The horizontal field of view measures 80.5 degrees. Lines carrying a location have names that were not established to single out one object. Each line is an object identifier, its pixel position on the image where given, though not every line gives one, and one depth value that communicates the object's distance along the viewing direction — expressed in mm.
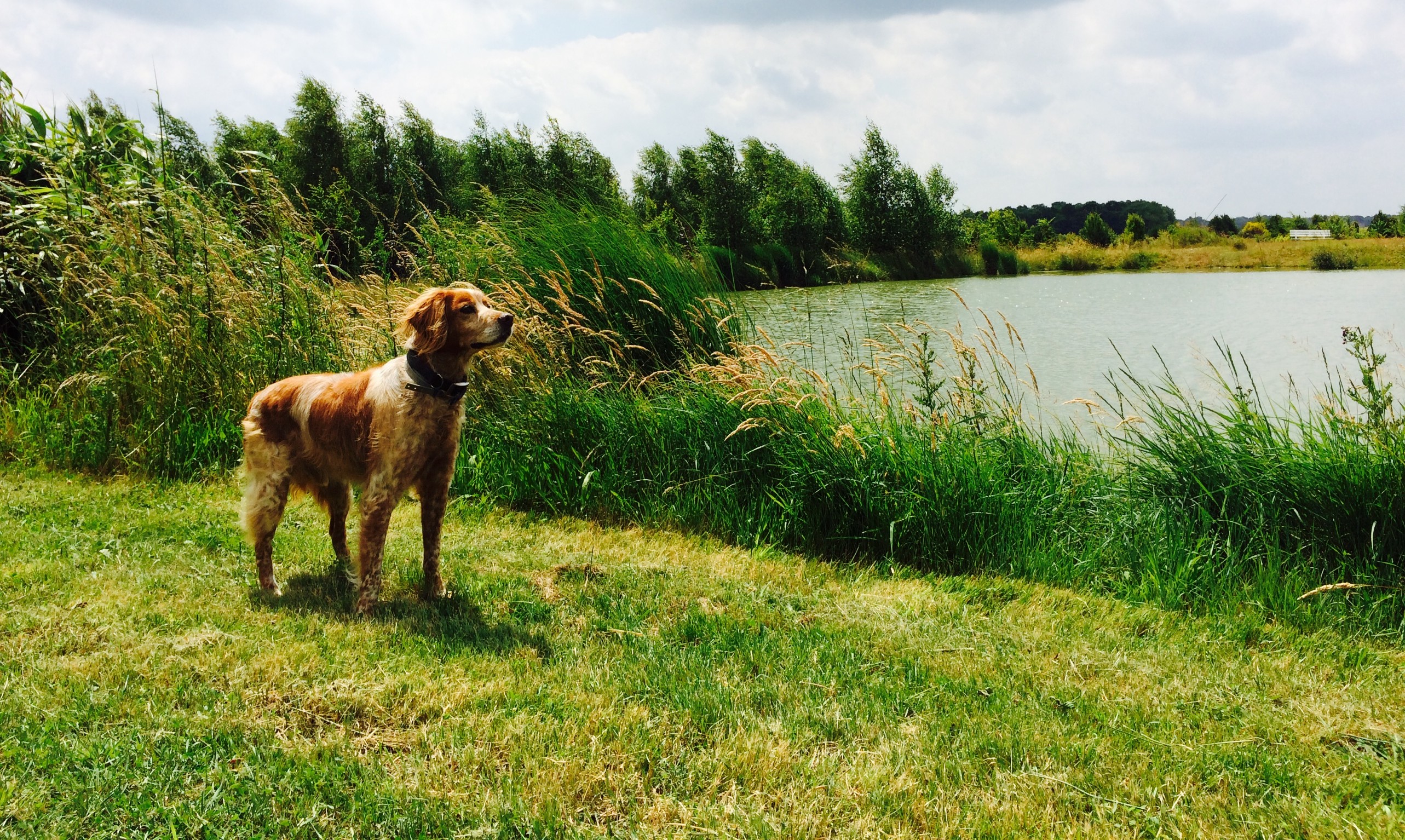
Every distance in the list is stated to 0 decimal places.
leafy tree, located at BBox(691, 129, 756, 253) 32625
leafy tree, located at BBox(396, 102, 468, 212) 35219
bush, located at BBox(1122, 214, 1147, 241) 45159
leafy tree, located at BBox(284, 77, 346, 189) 36312
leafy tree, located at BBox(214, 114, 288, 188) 34125
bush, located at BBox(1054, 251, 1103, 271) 39344
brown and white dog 3666
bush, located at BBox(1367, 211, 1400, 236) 38062
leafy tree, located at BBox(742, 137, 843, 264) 26328
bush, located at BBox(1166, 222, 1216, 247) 40281
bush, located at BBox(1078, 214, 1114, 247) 48500
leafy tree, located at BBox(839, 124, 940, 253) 36844
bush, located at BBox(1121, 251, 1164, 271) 37875
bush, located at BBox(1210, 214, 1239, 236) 41719
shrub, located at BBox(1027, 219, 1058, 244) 44938
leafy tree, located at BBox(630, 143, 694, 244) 42969
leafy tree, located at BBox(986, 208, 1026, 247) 45062
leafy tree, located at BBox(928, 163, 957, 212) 38469
